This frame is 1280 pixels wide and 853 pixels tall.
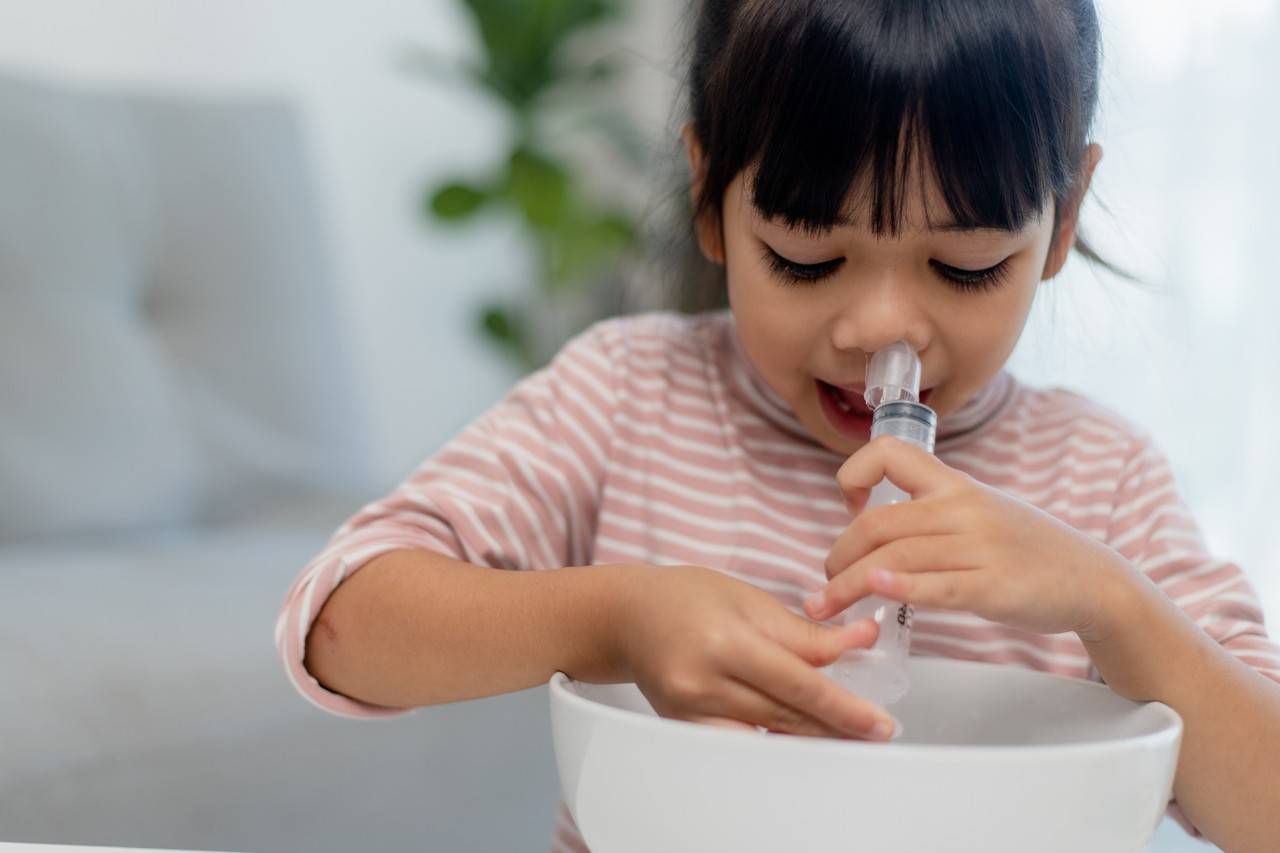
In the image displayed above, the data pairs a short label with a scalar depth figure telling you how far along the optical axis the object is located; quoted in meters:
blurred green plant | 2.45
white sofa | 0.99
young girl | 0.51
